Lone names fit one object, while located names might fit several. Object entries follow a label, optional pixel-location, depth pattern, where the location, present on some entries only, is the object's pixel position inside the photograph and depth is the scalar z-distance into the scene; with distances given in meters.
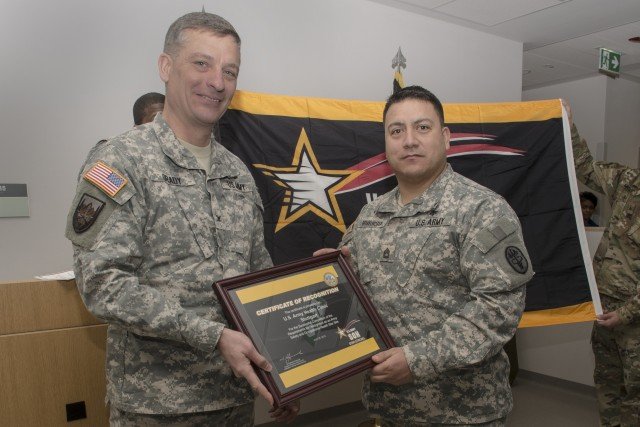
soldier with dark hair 1.37
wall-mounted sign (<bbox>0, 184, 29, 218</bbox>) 2.27
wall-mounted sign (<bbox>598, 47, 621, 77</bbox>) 3.52
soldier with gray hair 1.17
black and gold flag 2.46
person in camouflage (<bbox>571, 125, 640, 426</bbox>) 2.63
